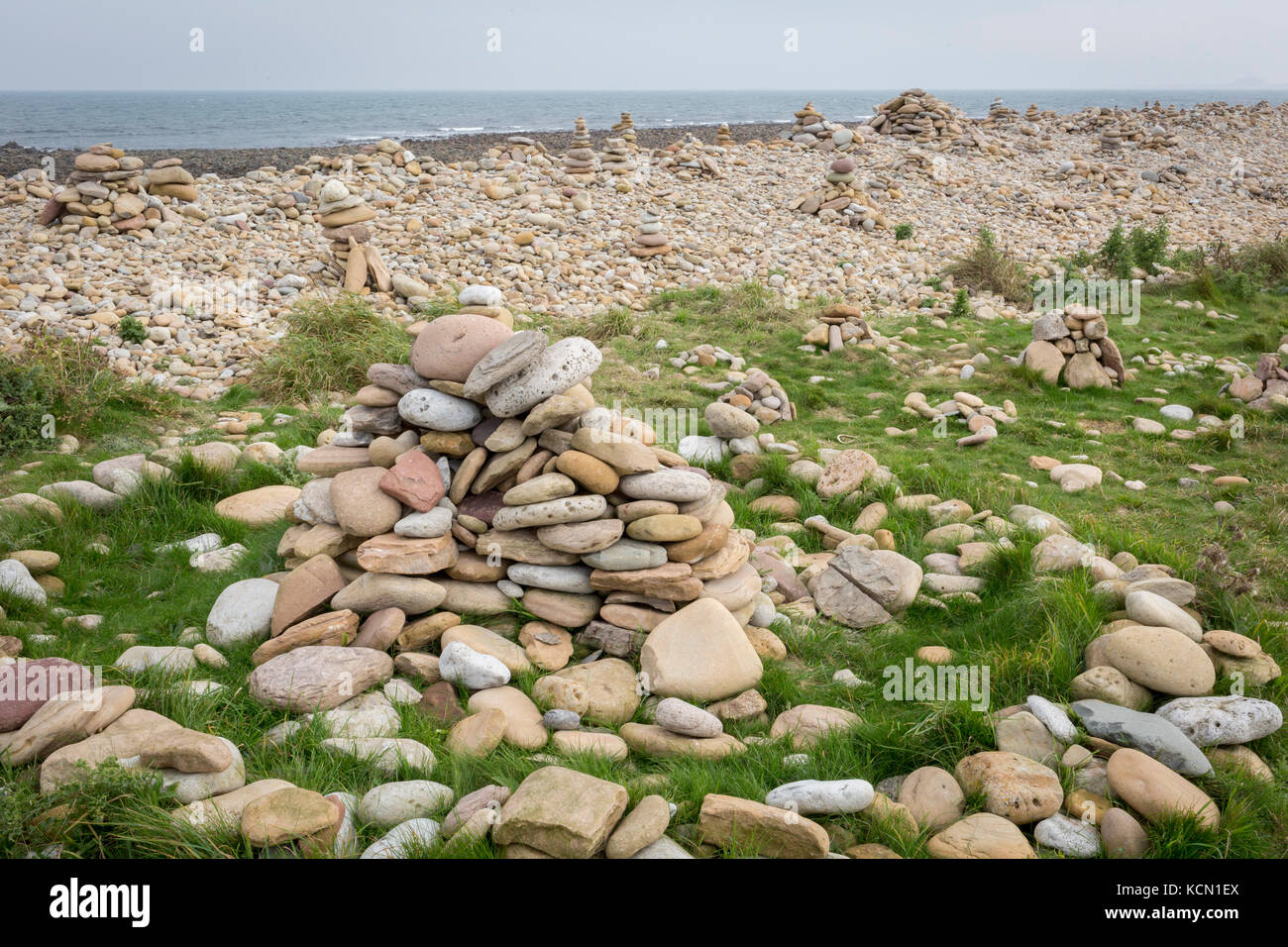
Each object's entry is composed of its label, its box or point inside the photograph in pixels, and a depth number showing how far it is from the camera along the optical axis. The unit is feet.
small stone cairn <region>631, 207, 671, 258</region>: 44.30
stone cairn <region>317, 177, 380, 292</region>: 36.88
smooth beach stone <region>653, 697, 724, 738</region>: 12.58
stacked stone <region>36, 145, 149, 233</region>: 40.52
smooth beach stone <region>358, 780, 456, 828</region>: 10.66
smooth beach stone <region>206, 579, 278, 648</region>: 14.94
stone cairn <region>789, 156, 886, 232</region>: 52.65
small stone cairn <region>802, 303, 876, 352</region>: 33.24
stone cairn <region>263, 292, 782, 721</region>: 14.51
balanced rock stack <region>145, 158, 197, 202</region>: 44.16
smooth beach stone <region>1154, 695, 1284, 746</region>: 12.19
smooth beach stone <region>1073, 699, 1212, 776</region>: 11.59
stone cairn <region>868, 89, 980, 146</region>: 74.69
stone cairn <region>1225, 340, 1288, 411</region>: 27.09
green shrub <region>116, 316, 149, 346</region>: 30.40
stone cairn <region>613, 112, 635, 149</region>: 66.18
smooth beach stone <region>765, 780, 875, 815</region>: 10.75
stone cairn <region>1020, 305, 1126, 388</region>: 29.73
